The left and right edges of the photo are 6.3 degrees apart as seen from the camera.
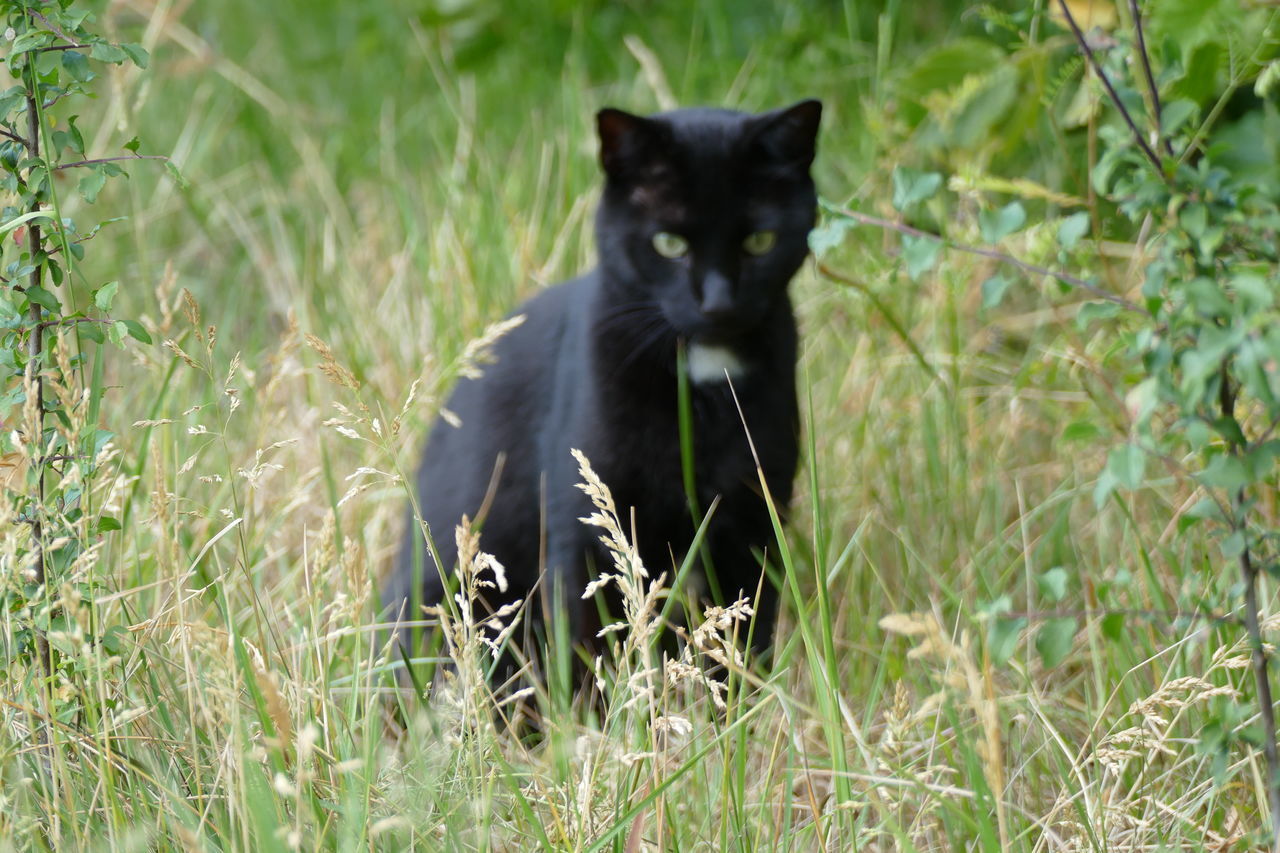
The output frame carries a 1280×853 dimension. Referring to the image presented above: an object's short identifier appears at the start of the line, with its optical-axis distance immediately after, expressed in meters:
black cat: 4.88
